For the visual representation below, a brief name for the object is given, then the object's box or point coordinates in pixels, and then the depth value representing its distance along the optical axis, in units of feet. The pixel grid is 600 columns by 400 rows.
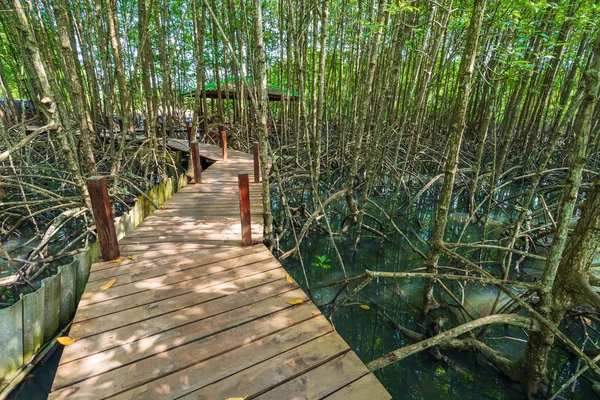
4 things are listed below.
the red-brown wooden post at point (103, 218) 7.34
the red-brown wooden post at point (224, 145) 23.30
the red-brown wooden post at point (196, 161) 15.97
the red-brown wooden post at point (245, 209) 8.95
